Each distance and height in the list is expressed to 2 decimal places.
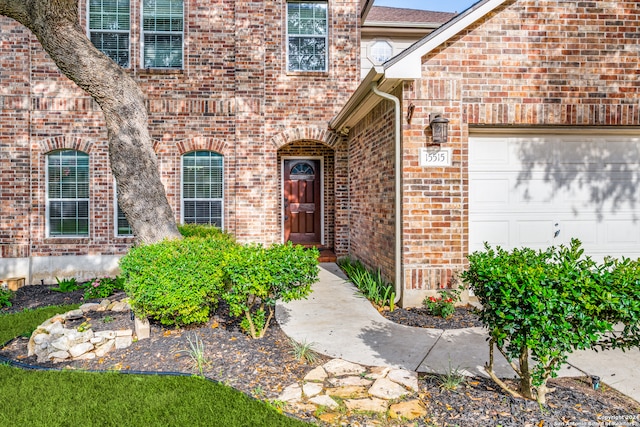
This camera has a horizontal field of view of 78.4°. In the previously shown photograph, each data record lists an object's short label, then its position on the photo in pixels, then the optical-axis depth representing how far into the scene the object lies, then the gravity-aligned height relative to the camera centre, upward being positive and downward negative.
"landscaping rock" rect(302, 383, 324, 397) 3.12 -1.47
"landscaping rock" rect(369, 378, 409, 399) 3.08 -1.46
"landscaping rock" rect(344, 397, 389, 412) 2.91 -1.49
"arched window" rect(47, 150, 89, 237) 8.41 +0.35
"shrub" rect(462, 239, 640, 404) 2.46 -0.62
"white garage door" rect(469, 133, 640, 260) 5.79 +0.30
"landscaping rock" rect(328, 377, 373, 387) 3.29 -1.47
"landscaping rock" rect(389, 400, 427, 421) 2.81 -1.48
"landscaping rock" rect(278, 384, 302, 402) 3.06 -1.49
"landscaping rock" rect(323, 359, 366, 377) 3.50 -1.47
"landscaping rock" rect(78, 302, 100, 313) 5.23 -1.36
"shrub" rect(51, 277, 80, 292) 7.41 -1.50
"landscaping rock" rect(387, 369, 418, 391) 3.23 -1.45
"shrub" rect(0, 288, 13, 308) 6.50 -1.53
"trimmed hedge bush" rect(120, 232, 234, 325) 4.00 -0.77
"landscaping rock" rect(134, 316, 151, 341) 4.32 -1.33
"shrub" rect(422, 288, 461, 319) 5.04 -1.25
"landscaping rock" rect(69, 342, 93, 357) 3.99 -1.45
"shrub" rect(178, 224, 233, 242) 7.16 -0.43
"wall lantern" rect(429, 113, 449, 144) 5.25 +1.07
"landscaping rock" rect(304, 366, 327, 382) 3.38 -1.47
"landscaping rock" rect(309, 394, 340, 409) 2.96 -1.49
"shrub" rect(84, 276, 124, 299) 6.67 -1.41
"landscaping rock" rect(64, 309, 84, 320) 4.81 -1.33
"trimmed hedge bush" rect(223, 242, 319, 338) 3.91 -0.69
